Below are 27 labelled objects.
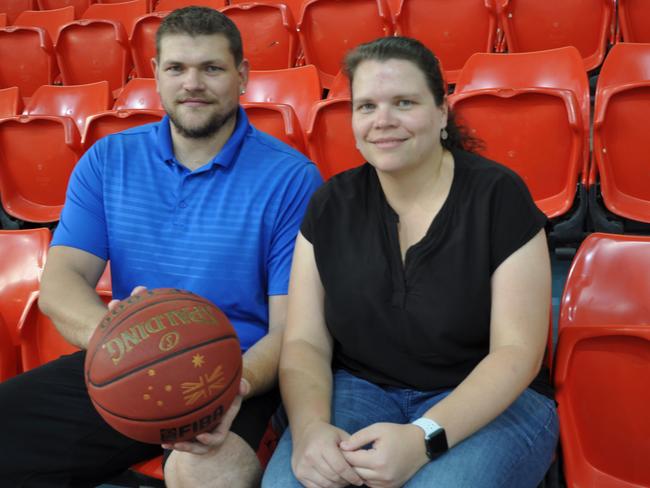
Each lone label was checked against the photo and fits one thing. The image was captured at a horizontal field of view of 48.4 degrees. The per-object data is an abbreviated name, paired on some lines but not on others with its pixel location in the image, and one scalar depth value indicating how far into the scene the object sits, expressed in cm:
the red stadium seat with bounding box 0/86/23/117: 383
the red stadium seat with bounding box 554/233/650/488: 142
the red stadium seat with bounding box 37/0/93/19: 597
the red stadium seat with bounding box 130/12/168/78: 430
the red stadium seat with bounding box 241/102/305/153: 273
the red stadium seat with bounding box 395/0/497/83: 369
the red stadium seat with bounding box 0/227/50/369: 200
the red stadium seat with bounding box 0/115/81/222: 306
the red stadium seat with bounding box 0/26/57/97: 464
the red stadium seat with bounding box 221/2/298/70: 411
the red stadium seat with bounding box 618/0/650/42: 358
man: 155
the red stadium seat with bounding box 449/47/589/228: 245
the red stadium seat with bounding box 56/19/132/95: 450
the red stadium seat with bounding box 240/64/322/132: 328
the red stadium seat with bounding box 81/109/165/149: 280
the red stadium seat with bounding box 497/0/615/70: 360
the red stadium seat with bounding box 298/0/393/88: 383
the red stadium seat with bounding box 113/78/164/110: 354
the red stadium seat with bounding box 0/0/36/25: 618
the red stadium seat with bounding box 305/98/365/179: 266
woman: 127
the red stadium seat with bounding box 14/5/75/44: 540
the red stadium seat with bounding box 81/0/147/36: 519
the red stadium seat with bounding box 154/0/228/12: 476
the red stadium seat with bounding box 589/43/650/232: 242
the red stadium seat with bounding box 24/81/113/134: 366
